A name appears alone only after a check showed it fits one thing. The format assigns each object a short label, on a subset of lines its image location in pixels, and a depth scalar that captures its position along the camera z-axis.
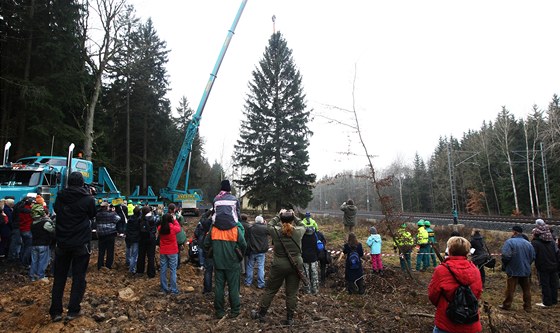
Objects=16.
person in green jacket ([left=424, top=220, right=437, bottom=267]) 11.99
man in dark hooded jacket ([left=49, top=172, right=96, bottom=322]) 4.90
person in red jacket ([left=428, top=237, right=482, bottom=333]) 3.57
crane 22.31
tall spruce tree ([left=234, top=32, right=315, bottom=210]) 29.14
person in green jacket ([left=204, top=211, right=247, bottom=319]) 5.61
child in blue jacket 10.29
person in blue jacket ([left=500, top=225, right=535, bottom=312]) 7.69
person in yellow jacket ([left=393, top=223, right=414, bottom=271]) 9.96
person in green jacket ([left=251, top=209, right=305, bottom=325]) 5.60
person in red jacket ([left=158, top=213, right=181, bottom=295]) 7.10
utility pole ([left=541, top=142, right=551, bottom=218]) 29.23
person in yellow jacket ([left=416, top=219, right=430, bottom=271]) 11.83
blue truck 11.98
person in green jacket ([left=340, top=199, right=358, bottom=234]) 15.02
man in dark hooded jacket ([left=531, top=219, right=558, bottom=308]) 8.15
